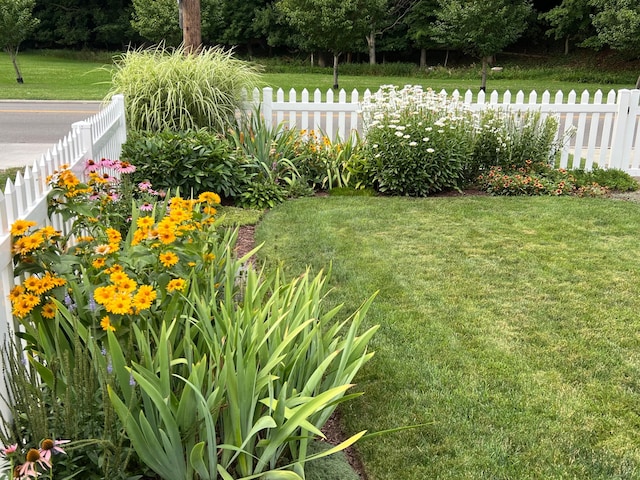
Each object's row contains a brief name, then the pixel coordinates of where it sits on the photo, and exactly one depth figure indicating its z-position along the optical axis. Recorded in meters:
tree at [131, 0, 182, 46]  28.53
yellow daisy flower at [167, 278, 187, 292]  2.52
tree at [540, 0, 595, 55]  31.39
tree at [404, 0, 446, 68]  36.19
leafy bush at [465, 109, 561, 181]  7.52
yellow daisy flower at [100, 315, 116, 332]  2.28
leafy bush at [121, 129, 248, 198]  6.30
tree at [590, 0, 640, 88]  21.92
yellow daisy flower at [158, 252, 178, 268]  2.62
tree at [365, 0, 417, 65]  34.48
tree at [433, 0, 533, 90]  21.73
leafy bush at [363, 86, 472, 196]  7.06
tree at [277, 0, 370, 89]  21.55
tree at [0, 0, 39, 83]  21.52
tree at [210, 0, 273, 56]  39.56
